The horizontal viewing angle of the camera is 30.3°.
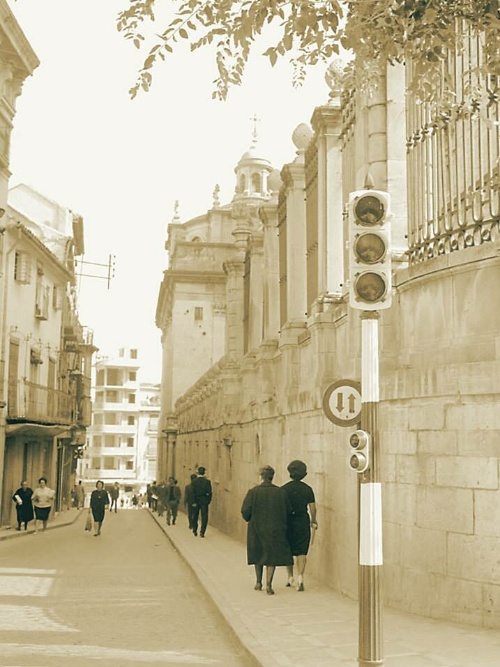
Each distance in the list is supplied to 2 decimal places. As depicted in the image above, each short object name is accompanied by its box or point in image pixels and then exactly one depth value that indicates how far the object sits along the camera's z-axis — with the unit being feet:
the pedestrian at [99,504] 75.56
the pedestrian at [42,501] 79.82
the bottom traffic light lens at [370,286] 20.08
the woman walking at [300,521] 35.35
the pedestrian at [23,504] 82.43
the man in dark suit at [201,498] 68.03
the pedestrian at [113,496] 141.14
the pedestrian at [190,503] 69.56
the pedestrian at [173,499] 94.17
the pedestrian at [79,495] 157.05
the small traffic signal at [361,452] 19.38
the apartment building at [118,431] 304.30
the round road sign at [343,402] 26.53
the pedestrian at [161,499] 114.42
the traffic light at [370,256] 20.03
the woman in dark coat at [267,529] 34.71
